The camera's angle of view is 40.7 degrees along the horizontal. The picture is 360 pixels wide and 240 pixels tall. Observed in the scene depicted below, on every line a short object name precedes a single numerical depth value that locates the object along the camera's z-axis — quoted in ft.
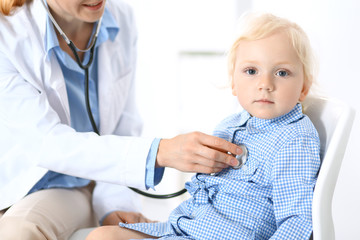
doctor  4.02
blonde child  3.58
